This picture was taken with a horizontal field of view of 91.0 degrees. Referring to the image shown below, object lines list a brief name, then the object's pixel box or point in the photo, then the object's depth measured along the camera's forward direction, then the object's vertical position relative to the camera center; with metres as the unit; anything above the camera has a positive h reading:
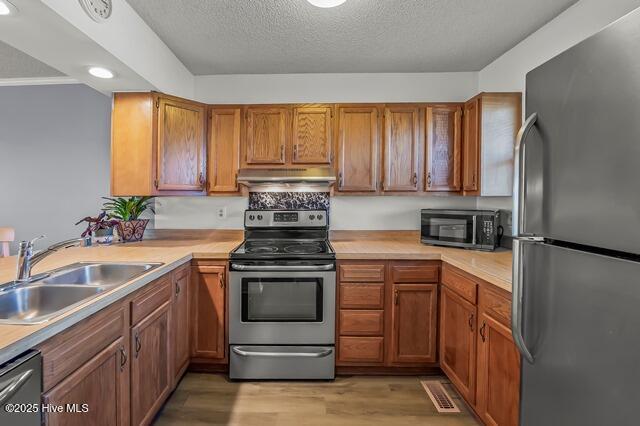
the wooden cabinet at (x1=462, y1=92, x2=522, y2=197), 2.32 +0.55
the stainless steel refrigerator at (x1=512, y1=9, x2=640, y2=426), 0.69 -0.06
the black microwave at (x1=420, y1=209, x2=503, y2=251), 2.35 -0.13
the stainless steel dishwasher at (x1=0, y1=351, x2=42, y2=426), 0.81 -0.50
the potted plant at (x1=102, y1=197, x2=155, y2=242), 2.66 -0.07
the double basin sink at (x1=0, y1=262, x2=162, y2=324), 1.32 -0.38
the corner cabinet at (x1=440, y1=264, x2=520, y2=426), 1.51 -0.75
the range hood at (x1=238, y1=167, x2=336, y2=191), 2.51 +0.27
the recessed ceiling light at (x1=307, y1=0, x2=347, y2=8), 1.71 +1.14
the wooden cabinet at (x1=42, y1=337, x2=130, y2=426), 1.03 -0.69
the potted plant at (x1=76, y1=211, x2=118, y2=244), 2.55 -0.18
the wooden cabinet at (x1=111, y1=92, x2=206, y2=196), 2.34 +0.49
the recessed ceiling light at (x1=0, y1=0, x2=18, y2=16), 1.35 +0.88
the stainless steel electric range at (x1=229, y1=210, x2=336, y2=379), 2.22 -0.75
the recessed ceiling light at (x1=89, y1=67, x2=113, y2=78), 2.00 +0.88
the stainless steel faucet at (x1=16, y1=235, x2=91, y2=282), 1.36 -0.22
